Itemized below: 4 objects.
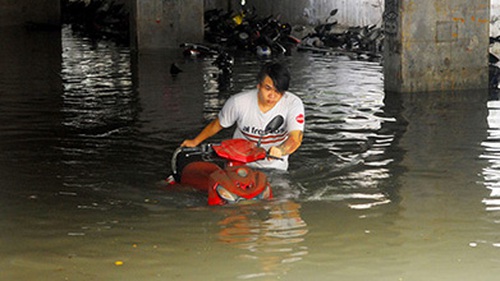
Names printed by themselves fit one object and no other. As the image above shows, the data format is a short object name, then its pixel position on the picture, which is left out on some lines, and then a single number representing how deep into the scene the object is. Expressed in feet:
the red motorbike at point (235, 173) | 22.26
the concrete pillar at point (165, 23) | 83.15
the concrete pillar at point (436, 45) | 49.29
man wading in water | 23.72
